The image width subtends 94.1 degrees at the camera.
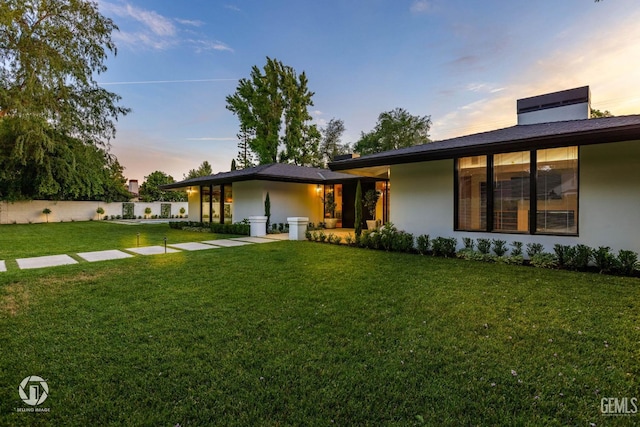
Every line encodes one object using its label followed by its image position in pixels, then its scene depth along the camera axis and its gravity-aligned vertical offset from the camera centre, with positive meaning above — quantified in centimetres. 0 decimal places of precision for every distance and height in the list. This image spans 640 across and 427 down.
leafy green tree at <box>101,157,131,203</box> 2695 +174
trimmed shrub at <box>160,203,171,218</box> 3015 +26
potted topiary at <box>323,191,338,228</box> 1681 +23
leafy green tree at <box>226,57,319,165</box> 2864 +1025
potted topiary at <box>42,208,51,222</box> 2294 +9
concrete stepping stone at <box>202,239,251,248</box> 1041 -110
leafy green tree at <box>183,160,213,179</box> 4878 +719
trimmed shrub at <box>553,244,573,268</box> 645 -89
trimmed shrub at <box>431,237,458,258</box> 793 -90
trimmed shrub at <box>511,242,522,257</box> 718 -86
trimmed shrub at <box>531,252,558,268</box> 654 -104
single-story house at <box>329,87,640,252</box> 633 +85
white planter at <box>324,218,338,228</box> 1677 -51
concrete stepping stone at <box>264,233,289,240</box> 1227 -102
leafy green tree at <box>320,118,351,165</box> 3609 +899
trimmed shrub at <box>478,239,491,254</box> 757 -83
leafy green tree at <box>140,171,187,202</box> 3681 +259
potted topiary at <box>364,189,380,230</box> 1420 +55
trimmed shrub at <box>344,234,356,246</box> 1018 -97
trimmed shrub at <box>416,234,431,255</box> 844 -90
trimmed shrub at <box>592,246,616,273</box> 601 -93
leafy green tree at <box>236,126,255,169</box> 3617 +743
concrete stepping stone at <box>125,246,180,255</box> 873 -115
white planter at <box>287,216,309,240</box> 1155 -59
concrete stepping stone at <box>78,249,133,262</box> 772 -118
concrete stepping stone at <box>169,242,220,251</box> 961 -113
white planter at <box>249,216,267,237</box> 1333 -59
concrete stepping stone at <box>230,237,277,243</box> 1138 -106
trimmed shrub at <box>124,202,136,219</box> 2791 +22
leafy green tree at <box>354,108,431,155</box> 3509 +983
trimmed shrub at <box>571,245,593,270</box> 626 -92
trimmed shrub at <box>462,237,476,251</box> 794 -79
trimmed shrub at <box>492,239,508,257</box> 741 -85
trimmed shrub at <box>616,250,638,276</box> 584 -97
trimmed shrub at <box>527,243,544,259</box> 698 -83
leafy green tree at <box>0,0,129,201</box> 1328 +650
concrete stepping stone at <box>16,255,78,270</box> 684 -121
